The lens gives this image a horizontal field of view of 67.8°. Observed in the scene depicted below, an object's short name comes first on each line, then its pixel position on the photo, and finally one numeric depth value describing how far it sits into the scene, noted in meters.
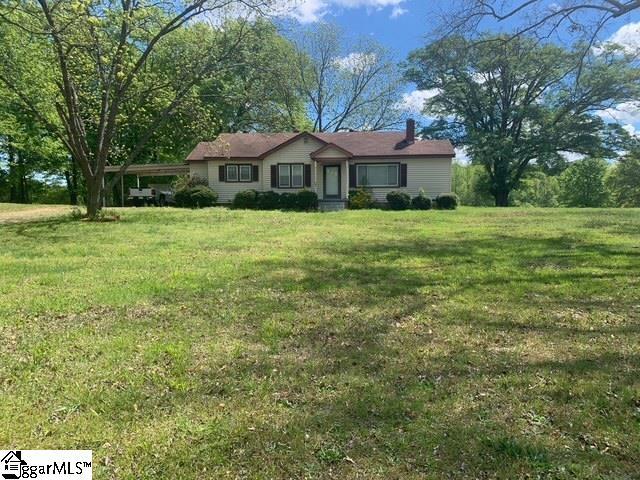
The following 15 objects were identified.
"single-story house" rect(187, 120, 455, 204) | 25.62
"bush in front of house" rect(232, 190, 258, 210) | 24.00
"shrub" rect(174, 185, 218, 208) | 24.19
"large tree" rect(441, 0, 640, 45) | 10.25
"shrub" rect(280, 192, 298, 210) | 23.52
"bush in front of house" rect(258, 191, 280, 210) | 23.94
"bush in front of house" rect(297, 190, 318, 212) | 23.28
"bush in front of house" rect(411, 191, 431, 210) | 24.08
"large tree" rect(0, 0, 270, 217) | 12.91
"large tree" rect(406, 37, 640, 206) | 31.98
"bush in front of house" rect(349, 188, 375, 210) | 24.56
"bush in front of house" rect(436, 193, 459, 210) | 24.34
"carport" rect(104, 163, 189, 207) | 27.95
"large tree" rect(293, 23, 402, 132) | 38.19
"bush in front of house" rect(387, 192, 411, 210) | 23.86
